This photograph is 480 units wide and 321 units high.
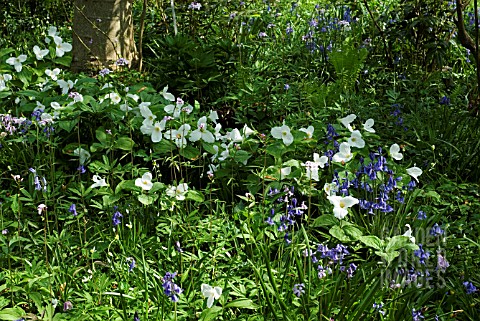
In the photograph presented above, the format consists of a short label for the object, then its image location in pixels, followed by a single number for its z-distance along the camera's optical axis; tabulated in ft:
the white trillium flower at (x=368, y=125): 10.39
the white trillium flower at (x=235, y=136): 10.36
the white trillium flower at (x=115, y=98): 11.82
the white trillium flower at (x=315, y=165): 8.77
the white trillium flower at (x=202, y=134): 10.34
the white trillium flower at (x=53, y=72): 13.28
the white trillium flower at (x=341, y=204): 8.00
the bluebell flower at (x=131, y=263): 7.47
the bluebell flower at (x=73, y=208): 8.21
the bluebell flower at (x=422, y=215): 8.87
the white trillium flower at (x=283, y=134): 9.95
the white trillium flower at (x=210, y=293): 7.07
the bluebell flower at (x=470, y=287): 7.59
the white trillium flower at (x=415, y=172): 9.55
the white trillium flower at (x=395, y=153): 9.94
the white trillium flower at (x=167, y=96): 11.76
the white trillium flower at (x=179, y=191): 9.30
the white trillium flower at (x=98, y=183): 9.53
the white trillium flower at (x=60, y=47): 13.80
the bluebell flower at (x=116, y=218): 8.34
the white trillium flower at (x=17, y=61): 13.08
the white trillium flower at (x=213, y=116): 11.07
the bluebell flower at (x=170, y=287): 6.49
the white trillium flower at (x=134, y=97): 11.64
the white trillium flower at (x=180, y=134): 10.29
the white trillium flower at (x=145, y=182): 9.32
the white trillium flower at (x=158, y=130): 10.40
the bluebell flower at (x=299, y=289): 7.39
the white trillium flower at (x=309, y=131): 10.25
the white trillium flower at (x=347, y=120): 10.40
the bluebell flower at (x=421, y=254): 7.61
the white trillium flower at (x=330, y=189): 9.02
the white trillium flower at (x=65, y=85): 12.18
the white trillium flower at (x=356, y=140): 9.95
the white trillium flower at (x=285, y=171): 9.48
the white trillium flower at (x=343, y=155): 9.66
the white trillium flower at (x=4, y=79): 12.62
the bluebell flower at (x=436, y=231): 8.14
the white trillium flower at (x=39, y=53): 13.61
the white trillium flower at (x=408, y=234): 7.82
